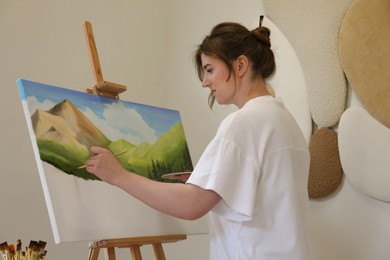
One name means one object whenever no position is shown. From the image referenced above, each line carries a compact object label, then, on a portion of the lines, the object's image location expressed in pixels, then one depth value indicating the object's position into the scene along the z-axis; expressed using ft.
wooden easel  4.39
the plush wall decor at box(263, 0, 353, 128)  5.27
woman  3.45
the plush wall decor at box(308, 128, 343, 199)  5.21
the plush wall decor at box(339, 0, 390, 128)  4.83
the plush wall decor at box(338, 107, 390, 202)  4.77
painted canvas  4.11
